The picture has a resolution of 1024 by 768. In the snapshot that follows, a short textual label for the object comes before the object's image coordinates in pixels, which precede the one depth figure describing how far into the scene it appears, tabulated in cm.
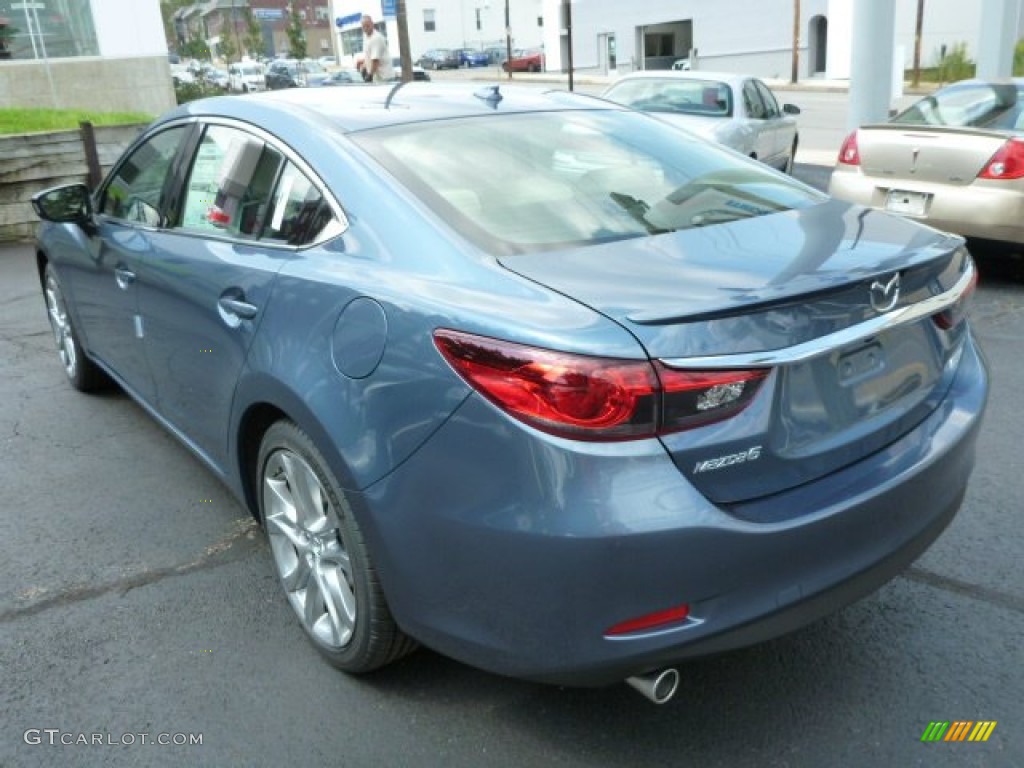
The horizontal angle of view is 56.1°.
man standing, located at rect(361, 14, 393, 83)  1504
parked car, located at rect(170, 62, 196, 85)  2526
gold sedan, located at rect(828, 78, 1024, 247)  657
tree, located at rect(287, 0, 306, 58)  6506
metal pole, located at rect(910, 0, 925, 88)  4013
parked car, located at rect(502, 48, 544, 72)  6259
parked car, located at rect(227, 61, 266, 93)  4362
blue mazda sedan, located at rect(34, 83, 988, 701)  200
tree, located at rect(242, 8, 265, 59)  7319
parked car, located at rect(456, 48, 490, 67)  6888
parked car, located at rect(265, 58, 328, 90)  3828
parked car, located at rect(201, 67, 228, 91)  3527
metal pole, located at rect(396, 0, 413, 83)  1847
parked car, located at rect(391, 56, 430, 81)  3184
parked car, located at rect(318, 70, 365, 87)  3399
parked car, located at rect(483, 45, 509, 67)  6956
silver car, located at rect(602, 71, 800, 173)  1065
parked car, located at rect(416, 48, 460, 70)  6838
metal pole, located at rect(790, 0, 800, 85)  4359
